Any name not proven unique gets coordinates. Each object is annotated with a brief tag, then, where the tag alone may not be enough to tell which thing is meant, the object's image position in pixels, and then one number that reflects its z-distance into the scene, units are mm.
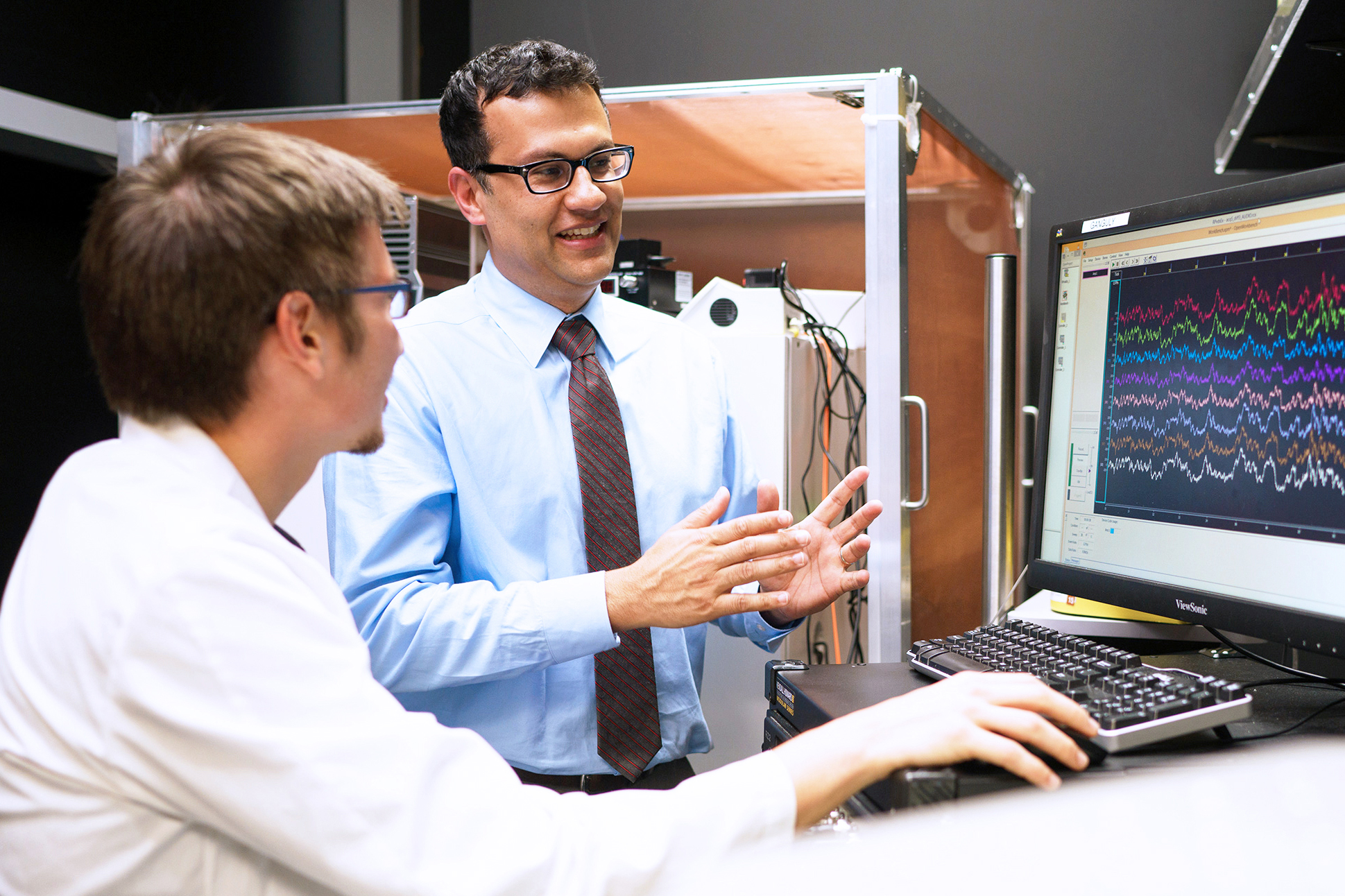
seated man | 604
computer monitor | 847
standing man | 1204
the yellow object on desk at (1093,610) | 1199
